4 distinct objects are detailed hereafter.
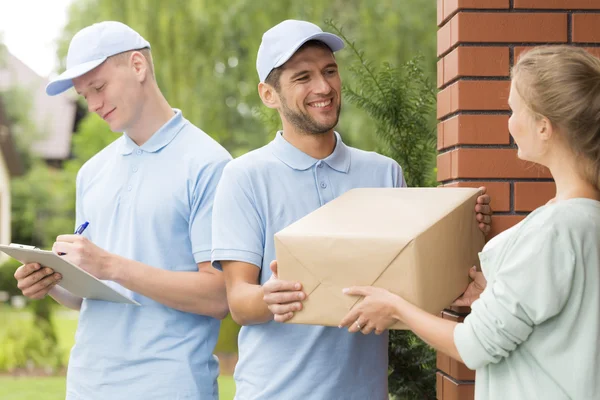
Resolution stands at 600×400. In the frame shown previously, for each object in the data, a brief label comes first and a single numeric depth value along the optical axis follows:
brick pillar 4.98
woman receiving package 3.43
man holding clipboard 5.08
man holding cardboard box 4.59
